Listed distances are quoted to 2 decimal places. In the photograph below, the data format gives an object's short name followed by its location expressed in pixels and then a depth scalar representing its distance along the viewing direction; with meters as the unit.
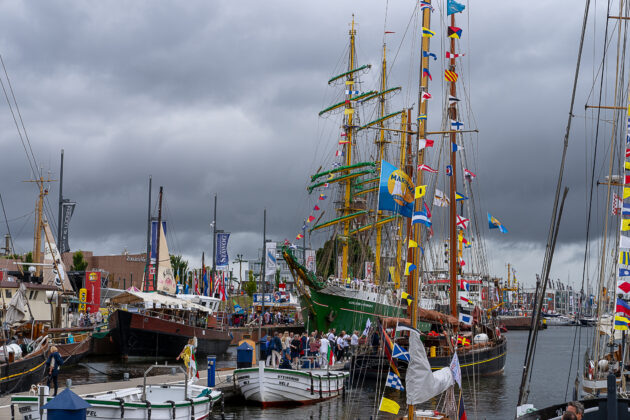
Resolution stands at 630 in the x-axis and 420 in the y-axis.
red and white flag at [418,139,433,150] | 17.95
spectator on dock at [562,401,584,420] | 12.74
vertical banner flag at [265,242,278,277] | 58.84
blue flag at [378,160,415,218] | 17.06
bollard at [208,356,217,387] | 27.02
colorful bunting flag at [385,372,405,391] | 16.91
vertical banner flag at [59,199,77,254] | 51.66
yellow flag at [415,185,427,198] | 16.97
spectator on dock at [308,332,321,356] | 34.00
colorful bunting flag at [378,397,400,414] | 15.80
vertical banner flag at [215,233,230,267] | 65.94
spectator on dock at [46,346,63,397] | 24.67
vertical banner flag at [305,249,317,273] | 66.25
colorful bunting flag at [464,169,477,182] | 39.76
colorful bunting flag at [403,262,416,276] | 17.73
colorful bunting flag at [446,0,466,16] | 22.28
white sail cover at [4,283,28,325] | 32.88
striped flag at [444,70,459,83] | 26.81
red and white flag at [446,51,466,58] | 31.34
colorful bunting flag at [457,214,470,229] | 39.38
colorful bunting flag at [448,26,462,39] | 26.89
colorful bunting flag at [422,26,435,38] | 18.78
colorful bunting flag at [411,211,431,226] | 16.98
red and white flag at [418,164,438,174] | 19.22
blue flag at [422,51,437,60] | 18.34
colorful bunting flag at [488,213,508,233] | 36.31
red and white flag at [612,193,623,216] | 25.03
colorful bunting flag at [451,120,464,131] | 32.62
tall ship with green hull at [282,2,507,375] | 17.75
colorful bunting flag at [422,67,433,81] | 18.32
